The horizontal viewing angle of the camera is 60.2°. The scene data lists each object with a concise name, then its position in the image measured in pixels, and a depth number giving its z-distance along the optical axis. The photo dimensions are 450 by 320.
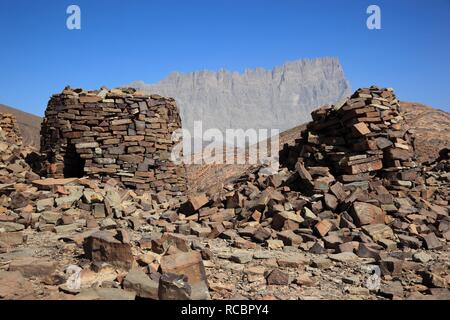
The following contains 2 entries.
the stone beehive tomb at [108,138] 10.49
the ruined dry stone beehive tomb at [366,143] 8.80
